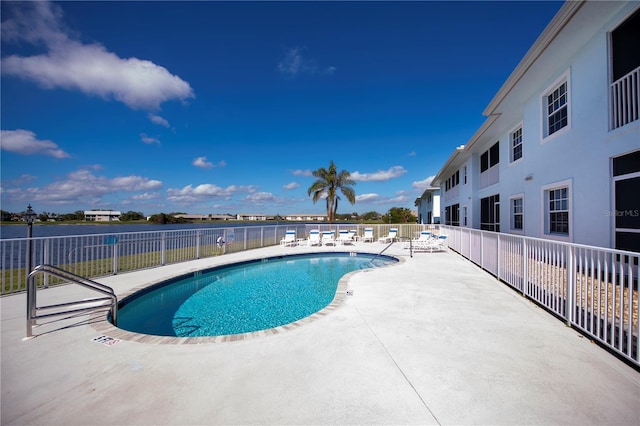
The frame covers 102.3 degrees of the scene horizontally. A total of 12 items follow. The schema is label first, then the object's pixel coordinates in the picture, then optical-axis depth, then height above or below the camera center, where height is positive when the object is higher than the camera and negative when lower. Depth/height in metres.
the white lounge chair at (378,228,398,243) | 17.05 -1.23
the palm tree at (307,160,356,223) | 22.94 +2.83
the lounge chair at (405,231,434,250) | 12.67 -1.20
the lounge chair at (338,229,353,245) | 16.72 -1.39
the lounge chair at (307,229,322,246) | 16.19 -1.42
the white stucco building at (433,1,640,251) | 5.25 +2.38
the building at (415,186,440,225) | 28.36 +1.68
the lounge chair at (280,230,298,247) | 15.77 -1.40
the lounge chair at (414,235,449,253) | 12.39 -1.35
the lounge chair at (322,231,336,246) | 16.25 -1.38
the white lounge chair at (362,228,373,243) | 18.17 -1.17
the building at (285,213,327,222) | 64.81 +0.12
